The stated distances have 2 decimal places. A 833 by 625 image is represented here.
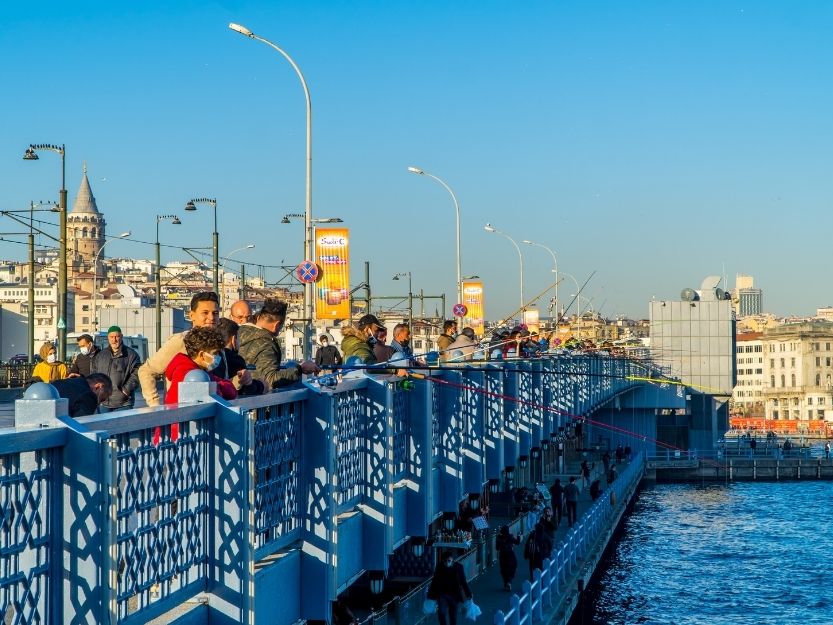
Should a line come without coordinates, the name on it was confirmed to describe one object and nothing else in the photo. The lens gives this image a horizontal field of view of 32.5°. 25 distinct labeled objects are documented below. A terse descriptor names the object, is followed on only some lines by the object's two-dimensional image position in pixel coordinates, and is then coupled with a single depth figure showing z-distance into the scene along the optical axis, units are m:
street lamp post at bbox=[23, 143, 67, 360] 30.20
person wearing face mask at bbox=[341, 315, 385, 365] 13.58
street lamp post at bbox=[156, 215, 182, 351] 51.41
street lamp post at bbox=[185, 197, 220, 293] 45.34
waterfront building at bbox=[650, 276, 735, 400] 88.94
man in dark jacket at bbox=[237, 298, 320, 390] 9.56
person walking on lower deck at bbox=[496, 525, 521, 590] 26.80
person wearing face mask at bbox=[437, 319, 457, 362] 20.05
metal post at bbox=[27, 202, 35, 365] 42.38
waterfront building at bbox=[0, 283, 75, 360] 130.00
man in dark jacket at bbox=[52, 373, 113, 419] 9.88
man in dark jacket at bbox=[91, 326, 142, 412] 13.04
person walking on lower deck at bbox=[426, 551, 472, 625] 20.14
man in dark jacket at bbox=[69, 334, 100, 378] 15.01
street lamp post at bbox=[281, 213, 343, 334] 28.39
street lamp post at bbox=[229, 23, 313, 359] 26.95
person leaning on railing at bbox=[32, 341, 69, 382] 13.62
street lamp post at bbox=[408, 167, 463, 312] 49.75
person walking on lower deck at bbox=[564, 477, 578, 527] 43.47
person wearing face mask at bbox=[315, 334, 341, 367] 18.89
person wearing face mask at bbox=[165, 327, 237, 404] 7.95
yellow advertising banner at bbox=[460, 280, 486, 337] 56.75
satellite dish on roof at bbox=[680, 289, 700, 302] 91.75
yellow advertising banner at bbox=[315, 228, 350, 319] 27.05
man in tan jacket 8.55
